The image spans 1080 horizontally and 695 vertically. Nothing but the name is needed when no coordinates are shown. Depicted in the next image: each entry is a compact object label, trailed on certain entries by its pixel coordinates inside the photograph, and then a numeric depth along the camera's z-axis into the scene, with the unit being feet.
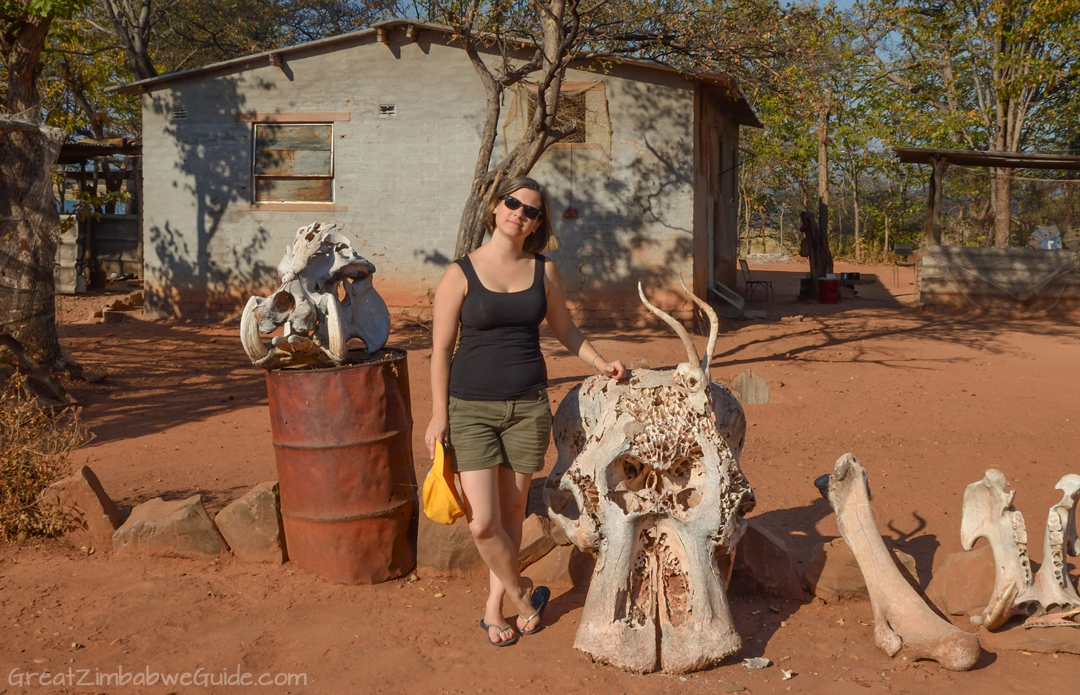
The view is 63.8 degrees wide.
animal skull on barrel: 13.21
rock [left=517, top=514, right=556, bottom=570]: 13.79
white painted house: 40.98
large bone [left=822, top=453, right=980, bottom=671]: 10.70
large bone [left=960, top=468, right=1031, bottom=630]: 11.25
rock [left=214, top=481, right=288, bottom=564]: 14.17
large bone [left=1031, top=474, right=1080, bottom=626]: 11.19
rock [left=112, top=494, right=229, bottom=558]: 14.35
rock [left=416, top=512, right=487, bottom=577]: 13.82
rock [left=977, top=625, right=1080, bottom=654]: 11.08
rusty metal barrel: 13.08
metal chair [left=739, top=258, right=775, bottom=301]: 56.14
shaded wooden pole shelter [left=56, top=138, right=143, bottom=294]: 58.23
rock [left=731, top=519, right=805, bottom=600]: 13.01
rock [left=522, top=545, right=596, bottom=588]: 13.51
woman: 10.77
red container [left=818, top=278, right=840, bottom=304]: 54.08
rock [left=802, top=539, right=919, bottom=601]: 12.80
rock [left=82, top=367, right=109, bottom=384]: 28.96
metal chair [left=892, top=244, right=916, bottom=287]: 82.49
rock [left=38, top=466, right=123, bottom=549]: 14.74
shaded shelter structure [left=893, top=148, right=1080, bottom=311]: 47.83
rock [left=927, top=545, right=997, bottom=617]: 12.11
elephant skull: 10.64
